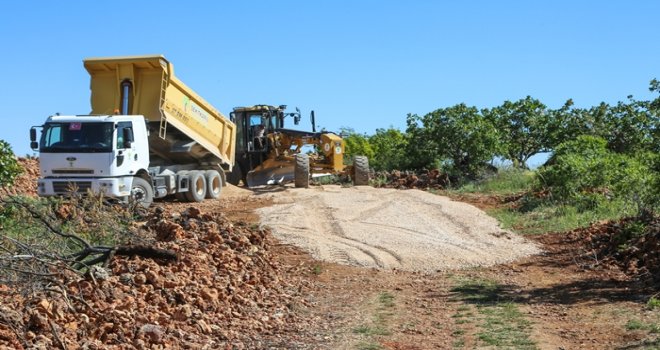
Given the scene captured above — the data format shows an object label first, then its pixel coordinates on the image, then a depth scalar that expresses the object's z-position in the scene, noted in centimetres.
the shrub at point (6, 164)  1943
